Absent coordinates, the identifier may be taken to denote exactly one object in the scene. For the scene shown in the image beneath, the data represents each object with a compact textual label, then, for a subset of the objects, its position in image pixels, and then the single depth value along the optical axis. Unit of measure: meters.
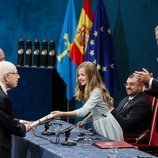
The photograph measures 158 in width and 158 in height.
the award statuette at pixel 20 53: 11.17
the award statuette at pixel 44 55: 11.06
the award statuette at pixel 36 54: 11.13
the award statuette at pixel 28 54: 11.15
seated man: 7.79
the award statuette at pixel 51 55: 11.03
